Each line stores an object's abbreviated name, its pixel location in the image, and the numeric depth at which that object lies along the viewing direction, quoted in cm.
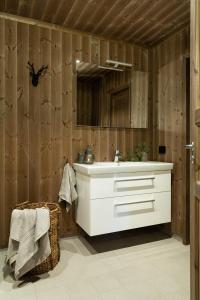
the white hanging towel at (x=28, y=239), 179
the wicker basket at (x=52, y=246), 192
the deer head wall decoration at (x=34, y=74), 242
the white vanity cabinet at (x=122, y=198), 217
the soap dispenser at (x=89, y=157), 252
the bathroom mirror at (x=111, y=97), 263
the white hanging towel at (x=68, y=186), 243
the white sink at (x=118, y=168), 215
